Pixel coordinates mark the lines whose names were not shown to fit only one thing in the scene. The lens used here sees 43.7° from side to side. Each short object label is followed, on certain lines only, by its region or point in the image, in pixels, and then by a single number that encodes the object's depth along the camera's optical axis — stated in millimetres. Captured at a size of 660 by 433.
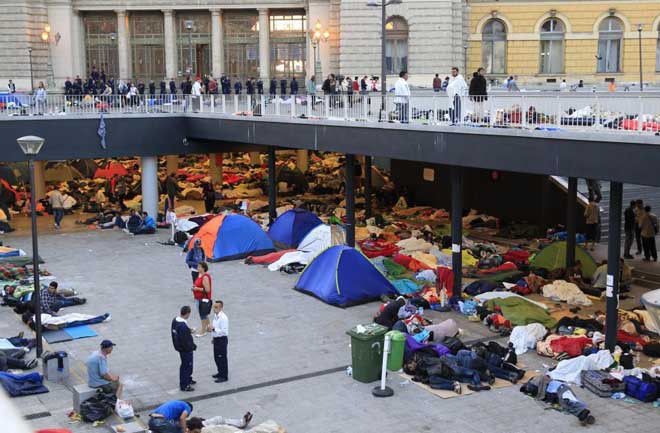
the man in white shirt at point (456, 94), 19219
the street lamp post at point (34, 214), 15109
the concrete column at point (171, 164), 38875
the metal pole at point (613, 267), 15555
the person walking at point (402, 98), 20922
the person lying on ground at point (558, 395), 12680
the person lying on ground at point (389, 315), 16875
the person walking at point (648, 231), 23531
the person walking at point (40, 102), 29312
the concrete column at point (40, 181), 35322
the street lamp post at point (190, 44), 53781
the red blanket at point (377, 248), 25281
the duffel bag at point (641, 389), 13414
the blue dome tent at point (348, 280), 20000
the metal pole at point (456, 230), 19781
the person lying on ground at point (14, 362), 14688
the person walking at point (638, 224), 23891
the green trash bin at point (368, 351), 14262
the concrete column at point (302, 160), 43906
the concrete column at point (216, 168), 39875
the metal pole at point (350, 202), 24516
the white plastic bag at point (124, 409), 12430
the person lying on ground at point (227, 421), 12109
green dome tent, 22062
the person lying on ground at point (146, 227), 30386
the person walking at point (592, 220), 26312
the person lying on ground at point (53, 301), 18797
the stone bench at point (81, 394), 12695
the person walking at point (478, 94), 18750
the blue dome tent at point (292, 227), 27109
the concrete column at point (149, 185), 32188
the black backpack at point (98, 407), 12570
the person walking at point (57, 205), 31266
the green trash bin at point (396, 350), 14578
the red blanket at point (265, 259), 24656
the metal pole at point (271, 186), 29980
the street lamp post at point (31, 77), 48969
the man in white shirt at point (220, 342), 14055
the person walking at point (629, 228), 24094
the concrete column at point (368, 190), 31891
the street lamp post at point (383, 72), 21981
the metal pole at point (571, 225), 21672
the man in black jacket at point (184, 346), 13477
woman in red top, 17266
